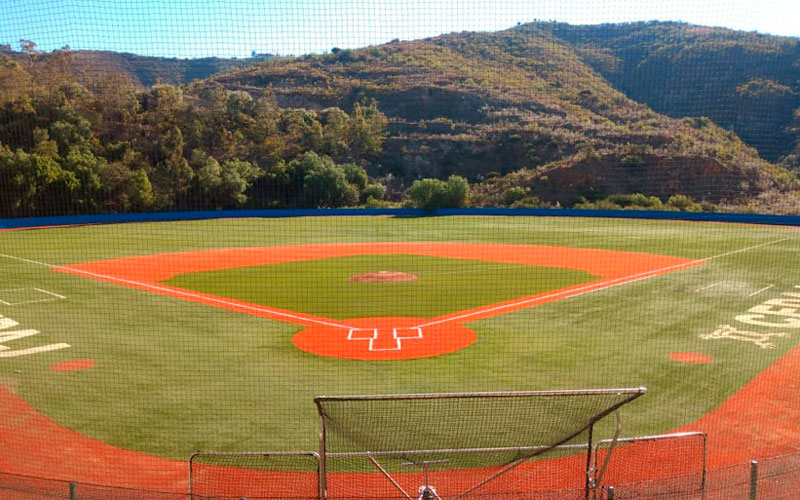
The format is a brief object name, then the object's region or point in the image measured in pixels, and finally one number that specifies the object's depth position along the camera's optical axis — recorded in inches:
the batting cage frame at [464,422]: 184.7
